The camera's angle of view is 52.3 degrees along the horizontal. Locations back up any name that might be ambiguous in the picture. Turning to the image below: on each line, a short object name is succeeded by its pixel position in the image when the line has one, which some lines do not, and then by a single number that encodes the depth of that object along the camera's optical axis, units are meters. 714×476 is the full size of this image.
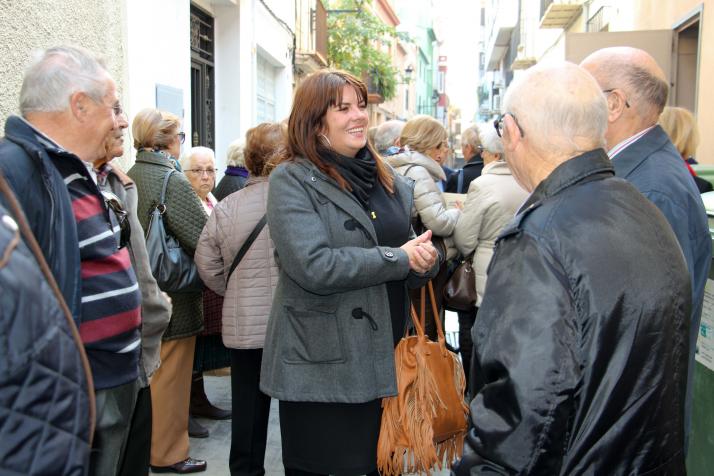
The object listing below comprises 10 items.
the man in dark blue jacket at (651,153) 2.31
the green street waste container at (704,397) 2.88
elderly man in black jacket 1.55
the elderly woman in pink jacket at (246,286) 3.56
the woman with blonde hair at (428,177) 4.45
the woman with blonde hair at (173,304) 3.86
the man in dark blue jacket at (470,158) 6.84
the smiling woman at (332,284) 2.65
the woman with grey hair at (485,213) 4.31
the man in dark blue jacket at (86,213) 1.96
